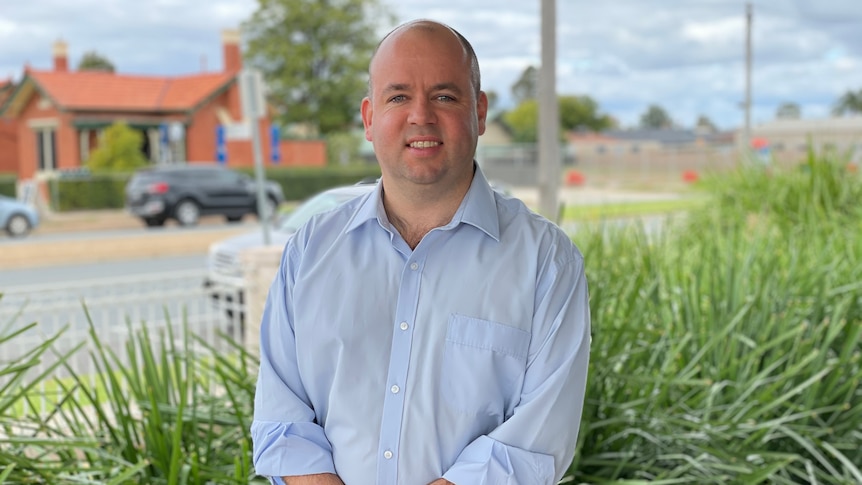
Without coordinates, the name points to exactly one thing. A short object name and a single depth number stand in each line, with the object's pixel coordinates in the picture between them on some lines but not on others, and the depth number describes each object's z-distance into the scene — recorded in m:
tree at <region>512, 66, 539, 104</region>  41.00
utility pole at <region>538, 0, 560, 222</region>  6.05
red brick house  26.86
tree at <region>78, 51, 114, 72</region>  42.38
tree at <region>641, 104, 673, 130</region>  45.19
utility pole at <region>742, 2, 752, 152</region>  14.32
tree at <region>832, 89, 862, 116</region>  30.97
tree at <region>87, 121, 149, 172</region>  23.23
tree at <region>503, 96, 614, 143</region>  41.81
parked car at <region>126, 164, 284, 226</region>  17.99
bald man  1.46
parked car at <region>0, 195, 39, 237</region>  15.89
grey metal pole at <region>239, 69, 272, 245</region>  7.73
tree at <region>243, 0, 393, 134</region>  34.47
